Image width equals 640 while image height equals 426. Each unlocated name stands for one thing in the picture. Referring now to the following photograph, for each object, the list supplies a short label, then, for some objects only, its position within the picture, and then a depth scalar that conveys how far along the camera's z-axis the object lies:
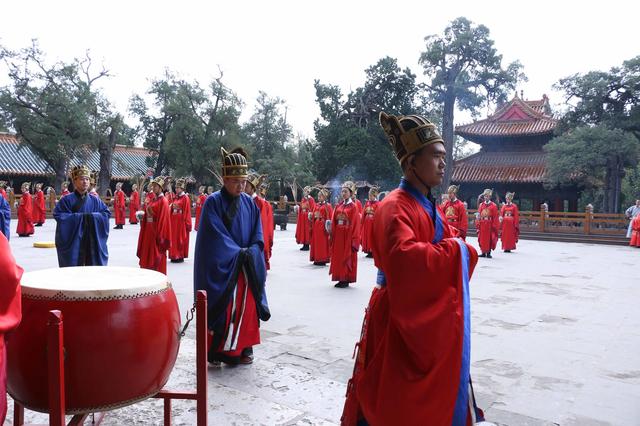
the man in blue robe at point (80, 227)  5.56
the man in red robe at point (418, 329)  2.22
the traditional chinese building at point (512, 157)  26.58
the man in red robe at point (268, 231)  8.84
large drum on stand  2.30
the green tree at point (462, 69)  26.88
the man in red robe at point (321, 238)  11.30
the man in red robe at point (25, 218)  16.28
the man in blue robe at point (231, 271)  4.16
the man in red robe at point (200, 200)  18.98
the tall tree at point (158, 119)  29.61
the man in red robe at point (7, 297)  1.81
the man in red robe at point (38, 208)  19.87
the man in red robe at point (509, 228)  15.54
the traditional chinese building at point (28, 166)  28.55
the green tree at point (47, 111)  25.47
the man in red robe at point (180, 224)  11.28
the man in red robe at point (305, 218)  14.43
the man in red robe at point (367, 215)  13.29
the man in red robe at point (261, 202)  8.28
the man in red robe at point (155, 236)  8.12
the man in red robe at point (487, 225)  14.13
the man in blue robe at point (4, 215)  7.56
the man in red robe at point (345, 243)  8.63
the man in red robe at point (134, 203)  23.19
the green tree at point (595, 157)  19.72
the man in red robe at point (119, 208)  20.89
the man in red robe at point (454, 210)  11.27
